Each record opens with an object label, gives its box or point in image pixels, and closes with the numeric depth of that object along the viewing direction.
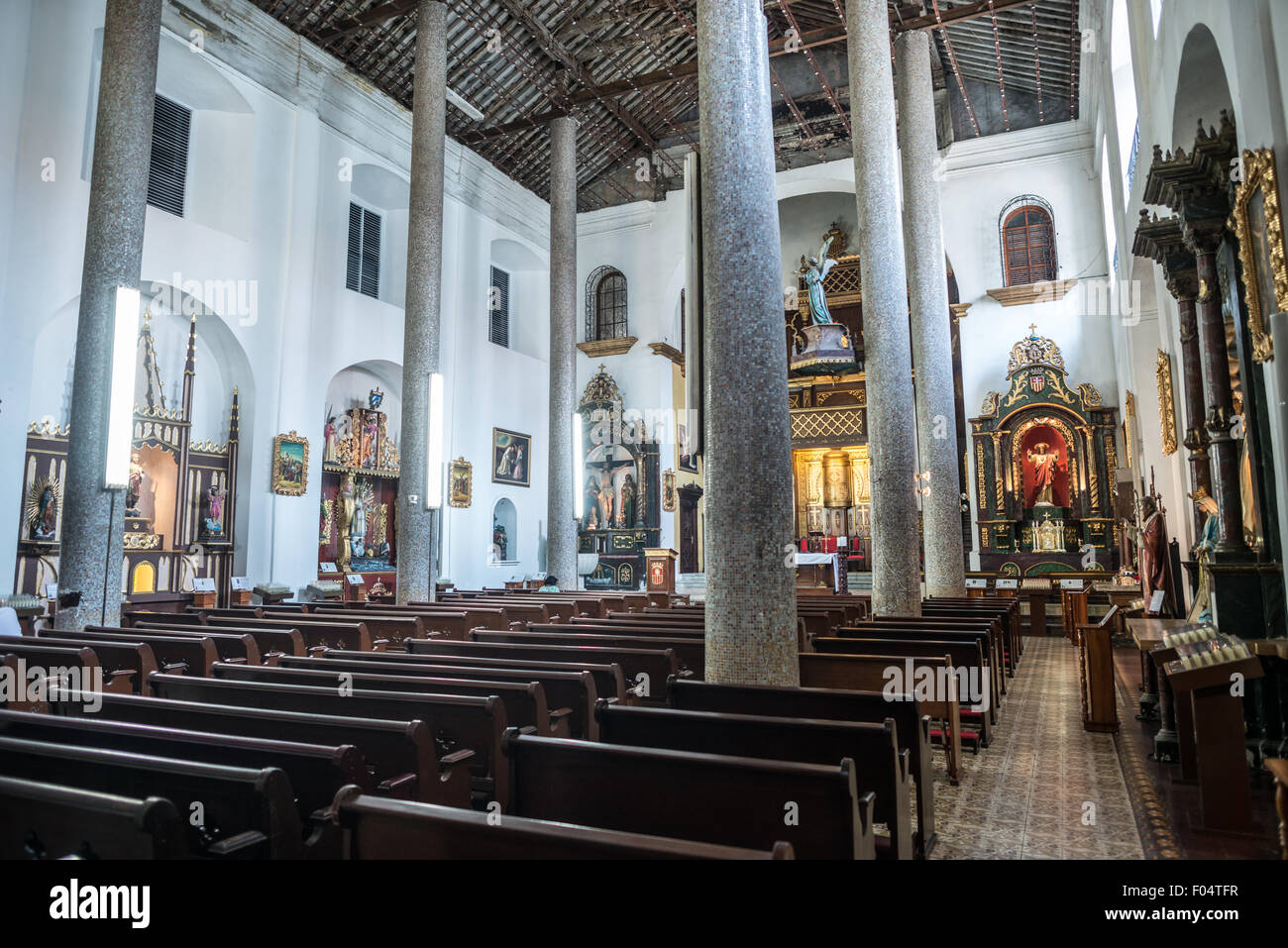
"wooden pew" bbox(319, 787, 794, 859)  1.75
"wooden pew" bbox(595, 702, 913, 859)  2.83
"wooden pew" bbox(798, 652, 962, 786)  4.55
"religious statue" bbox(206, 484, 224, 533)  11.20
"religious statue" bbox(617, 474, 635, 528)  17.78
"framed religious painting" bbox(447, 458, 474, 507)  15.38
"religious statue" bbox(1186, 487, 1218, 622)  5.46
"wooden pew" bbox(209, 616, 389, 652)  6.42
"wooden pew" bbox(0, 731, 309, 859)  2.08
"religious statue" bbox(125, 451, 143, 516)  10.35
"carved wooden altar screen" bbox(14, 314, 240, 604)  10.37
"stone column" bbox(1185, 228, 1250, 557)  5.12
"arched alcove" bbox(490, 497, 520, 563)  16.97
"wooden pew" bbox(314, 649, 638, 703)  4.32
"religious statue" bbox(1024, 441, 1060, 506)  14.97
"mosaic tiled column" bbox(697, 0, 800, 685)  4.14
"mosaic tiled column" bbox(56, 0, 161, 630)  7.54
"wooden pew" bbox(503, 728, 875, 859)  2.31
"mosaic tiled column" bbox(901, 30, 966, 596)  9.93
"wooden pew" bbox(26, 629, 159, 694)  4.92
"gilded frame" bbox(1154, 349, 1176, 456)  8.79
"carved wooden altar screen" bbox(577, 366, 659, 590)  17.55
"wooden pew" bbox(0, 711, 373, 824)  2.49
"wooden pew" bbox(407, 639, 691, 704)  4.84
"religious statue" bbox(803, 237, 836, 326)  16.70
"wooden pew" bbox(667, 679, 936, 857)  3.42
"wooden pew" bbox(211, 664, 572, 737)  3.59
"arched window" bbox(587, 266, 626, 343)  19.17
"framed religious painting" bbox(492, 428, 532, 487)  16.91
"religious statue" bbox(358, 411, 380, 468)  14.57
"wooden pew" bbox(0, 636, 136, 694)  4.37
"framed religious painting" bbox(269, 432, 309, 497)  12.01
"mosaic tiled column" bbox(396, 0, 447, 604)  11.12
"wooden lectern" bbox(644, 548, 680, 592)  15.21
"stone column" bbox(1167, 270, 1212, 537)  6.07
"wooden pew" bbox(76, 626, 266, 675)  5.27
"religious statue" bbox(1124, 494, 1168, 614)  7.13
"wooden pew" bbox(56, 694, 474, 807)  2.80
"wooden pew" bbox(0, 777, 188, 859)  1.80
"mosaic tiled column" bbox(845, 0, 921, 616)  7.77
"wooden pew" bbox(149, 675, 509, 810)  3.27
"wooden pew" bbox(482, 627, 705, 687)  5.32
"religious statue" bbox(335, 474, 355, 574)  13.89
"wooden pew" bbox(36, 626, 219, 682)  5.21
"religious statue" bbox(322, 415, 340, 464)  13.84
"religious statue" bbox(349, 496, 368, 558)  14.14
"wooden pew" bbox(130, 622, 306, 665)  5.80
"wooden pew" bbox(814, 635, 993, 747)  5.21
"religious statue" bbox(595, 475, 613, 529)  17.98
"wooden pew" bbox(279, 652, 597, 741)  3.93
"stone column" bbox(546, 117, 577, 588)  14.37
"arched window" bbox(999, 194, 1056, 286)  15.73
